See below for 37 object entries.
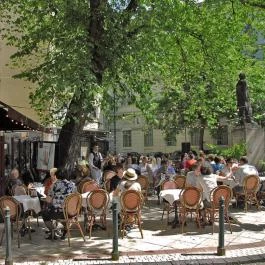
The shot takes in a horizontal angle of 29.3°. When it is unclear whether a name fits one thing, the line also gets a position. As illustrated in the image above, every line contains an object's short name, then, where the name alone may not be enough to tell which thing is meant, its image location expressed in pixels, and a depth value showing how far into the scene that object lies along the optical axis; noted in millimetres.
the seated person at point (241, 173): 13820
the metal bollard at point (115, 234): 8437
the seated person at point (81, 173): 14491
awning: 13013
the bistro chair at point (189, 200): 10867
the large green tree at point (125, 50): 13719
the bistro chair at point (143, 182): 15023
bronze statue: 19584
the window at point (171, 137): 47438
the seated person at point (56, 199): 10141
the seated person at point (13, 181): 12359
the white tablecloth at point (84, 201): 10969
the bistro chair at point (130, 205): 10383
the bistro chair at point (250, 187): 13422
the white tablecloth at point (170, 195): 11391
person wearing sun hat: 10867
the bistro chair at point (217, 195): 10867
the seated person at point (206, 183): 11441
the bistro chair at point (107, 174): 14840
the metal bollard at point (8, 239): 7832
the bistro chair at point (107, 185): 12959
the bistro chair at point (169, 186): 12266
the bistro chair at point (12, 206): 9992
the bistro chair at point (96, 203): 10703
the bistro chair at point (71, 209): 9961
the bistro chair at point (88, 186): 12109
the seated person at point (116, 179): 11719
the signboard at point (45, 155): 19467
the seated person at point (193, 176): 11672
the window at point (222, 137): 53419
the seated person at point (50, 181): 10980
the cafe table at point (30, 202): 10580
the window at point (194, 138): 56231
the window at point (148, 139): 61306
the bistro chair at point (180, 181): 13786
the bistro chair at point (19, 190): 11586
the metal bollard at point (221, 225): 8570
